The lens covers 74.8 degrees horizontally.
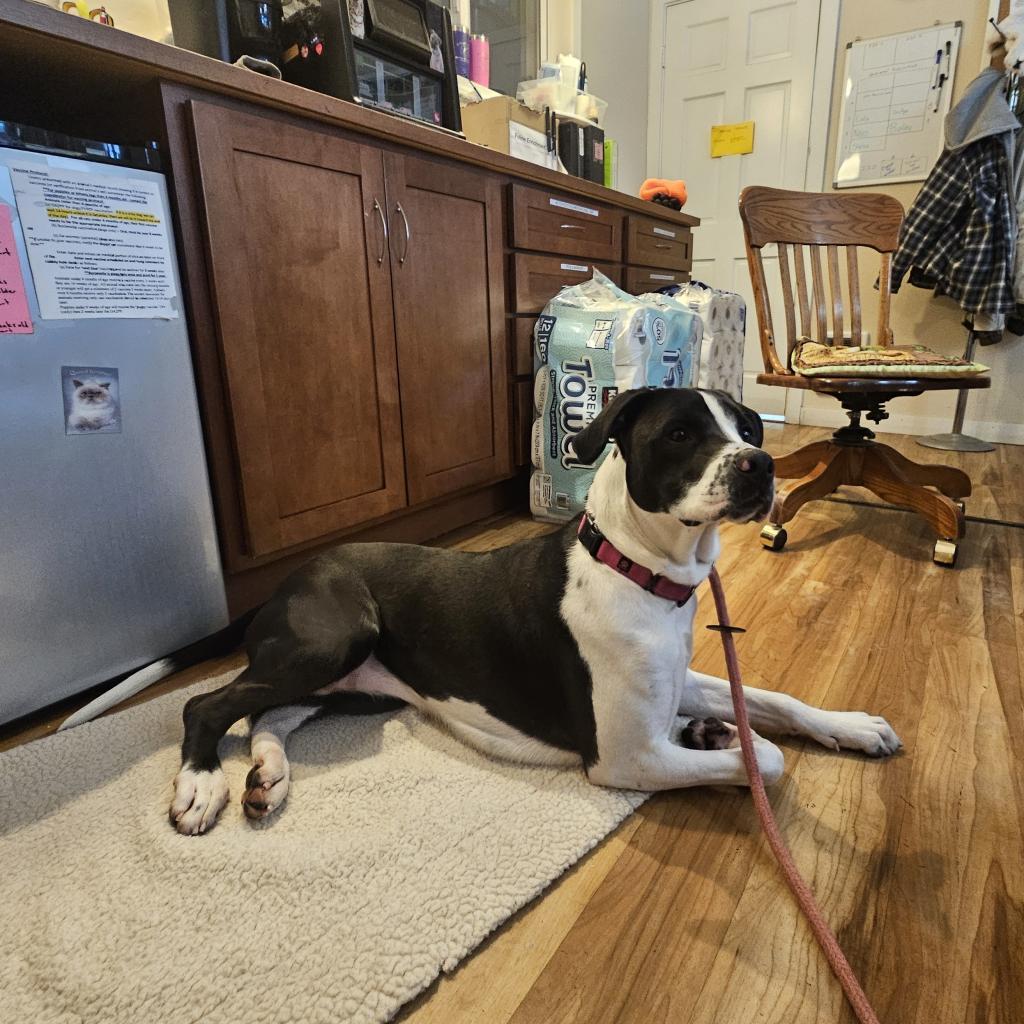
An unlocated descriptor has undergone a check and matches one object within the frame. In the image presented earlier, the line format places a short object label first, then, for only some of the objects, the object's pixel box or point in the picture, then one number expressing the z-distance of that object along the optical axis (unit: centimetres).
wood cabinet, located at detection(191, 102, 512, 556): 144
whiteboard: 365
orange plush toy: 337
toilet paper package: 293
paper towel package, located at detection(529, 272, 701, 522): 224
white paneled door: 411
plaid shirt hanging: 320
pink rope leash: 70
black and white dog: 96
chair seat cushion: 195
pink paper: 110
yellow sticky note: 436
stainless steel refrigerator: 114
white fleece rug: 74
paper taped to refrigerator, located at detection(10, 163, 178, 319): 114
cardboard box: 256
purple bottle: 286
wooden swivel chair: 203
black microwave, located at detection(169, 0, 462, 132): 162
